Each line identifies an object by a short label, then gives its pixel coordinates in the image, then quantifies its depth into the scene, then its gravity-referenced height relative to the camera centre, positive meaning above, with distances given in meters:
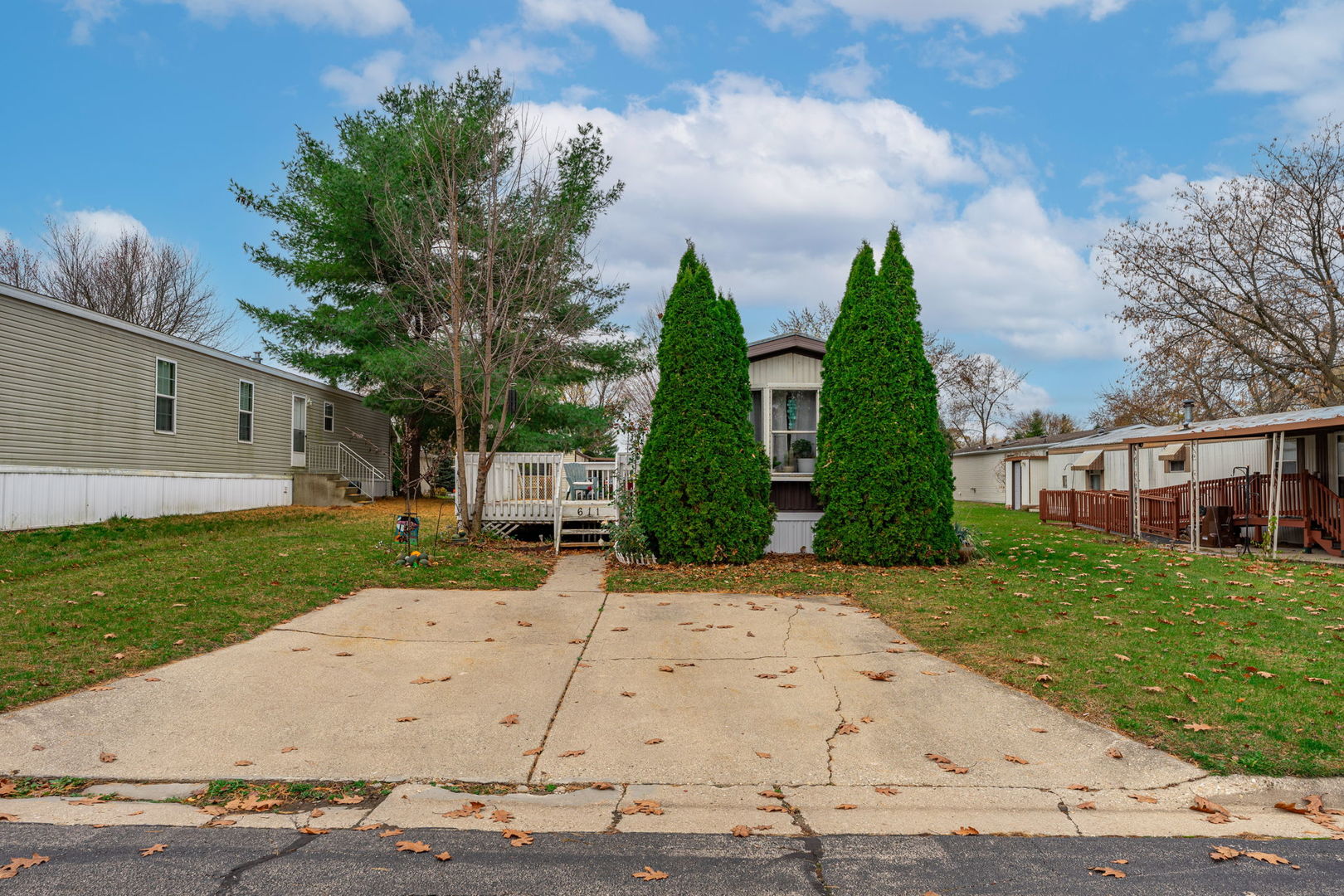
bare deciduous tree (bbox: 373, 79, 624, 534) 12.08 +3.83
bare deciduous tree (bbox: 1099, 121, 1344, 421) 21.06 +5.37
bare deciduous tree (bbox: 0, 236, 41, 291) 28.31 +7.56
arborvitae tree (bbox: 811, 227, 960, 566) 10.90 +0.46
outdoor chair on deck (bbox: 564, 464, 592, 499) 13.79 -0.18
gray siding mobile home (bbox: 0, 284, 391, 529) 13.04 +0.95
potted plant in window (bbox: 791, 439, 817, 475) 13.07 +0.28
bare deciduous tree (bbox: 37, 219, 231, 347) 28.64 +7.32
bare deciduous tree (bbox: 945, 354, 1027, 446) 45.66 +4.55
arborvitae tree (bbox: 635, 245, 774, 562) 10.87 +0.33
